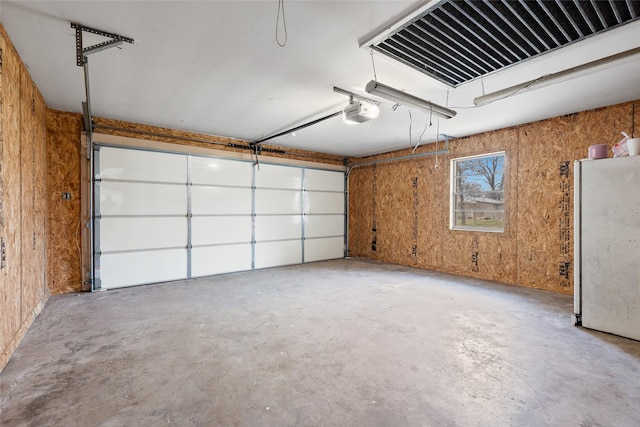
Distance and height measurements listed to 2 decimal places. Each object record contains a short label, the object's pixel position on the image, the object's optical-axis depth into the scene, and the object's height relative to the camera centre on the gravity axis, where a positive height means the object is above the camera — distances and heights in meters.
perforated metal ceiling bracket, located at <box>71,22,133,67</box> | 2.28 +1.43
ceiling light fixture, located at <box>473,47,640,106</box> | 2.30 +1.21
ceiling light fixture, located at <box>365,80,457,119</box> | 2.61 +1.13
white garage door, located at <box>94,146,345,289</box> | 4.61 -0.08
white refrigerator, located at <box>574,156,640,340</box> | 2.77 -0.37
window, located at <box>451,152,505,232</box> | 5.46 +0.49
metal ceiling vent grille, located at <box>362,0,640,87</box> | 1.86 +1.32
